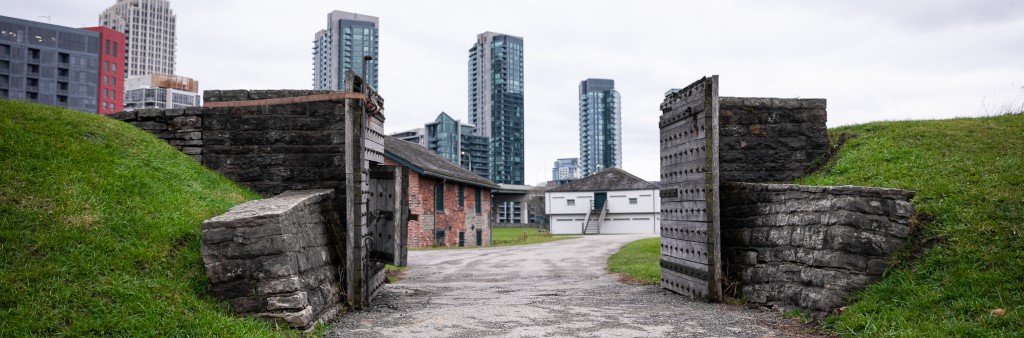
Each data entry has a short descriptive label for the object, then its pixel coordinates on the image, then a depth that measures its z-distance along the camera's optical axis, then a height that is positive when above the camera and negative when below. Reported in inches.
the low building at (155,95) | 4670.8 +831.5
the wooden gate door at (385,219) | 354.3 -8.0
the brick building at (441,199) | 1001.5 +6.3
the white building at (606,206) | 1989.4 -8.1
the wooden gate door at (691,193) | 340.2 +5.4
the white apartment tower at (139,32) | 7603.4 +1878.4
